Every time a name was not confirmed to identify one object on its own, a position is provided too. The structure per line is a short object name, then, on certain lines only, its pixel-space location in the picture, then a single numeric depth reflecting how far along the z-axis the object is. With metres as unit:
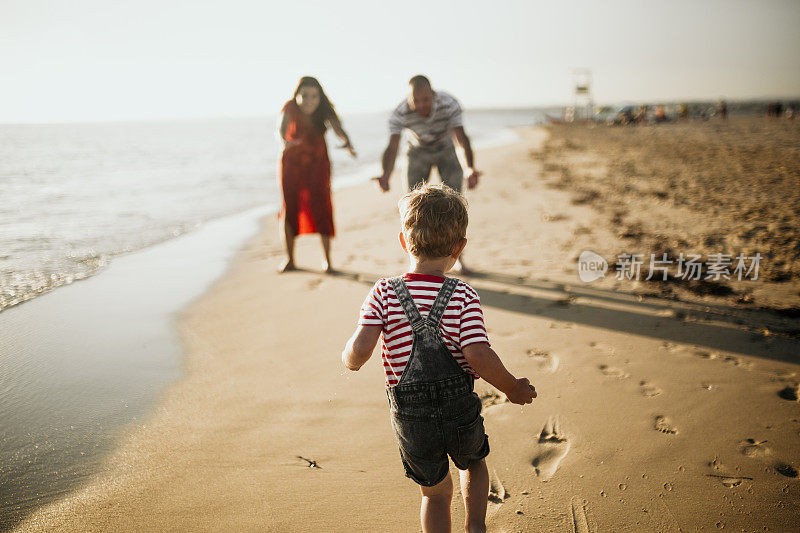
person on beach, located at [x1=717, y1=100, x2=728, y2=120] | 35.04
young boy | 1.31
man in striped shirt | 3.94
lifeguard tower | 48.56
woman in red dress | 4.42
